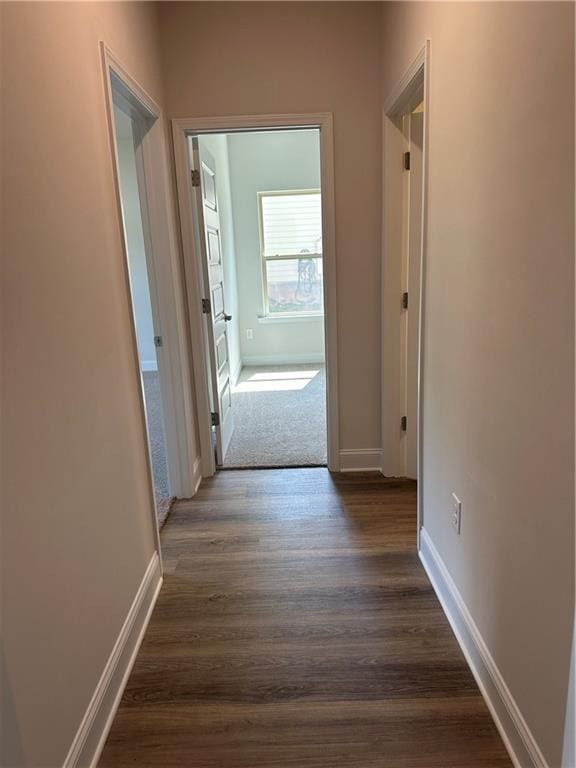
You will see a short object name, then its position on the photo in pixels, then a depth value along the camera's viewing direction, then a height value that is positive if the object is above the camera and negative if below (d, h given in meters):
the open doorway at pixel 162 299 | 2.19 -0.15
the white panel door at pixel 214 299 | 2.86 -0.20
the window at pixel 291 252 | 6.01 +0.15
